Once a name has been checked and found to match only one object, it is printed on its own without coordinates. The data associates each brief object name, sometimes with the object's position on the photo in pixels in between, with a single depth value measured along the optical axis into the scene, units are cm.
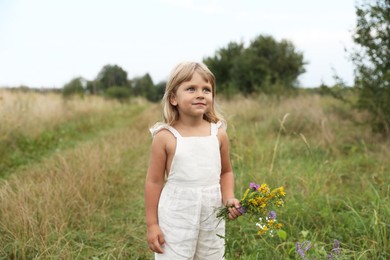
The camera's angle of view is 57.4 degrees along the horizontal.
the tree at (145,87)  3013
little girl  167
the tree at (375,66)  547
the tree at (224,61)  2264
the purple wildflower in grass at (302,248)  165
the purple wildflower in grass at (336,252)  178
